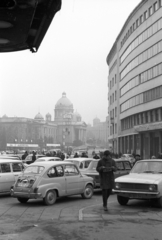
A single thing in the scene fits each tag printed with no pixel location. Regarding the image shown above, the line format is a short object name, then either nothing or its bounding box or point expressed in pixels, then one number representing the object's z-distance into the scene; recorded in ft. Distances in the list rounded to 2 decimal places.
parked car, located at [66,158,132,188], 52.80
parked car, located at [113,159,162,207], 36.89
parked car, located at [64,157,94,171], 56.45
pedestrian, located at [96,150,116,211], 36.09
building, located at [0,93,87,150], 406.33
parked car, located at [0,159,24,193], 48.12
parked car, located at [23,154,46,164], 95.07
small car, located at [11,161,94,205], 39.70
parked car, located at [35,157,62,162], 76.95
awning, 13.74
